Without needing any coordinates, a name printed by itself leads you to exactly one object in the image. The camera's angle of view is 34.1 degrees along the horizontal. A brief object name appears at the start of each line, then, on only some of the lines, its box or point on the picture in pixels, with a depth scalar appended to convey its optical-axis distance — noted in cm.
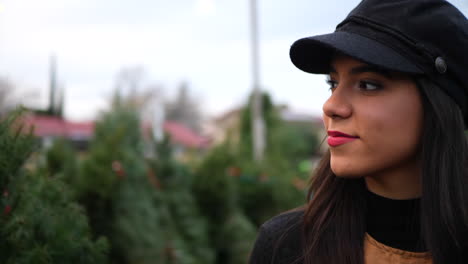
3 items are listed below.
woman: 77
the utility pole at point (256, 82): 791
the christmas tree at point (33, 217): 81
